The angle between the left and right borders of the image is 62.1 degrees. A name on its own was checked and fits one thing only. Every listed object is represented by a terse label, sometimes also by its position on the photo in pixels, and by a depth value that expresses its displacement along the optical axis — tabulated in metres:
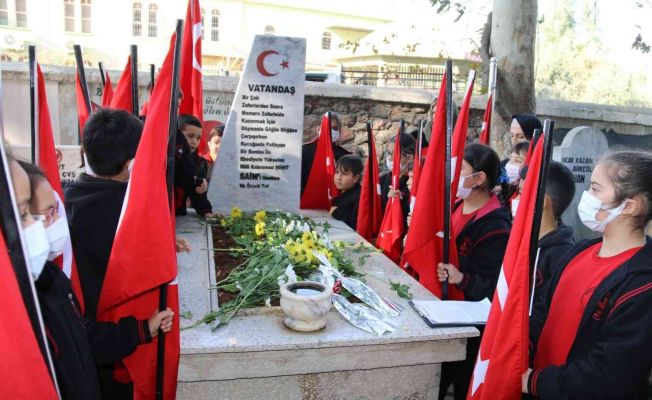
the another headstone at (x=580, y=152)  5.90
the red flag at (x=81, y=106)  4.13
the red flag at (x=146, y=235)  1.94
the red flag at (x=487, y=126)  5.34
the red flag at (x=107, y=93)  4.67
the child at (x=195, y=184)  4.13
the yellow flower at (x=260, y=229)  3.53
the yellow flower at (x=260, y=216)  3.89
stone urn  2.14
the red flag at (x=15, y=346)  1.21
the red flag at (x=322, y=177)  5.11
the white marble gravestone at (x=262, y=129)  4.41
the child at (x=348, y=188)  4.71
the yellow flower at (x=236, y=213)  4.13
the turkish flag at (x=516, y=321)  1.96
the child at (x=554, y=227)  2.51
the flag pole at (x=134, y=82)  3.31
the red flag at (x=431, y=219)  2.99
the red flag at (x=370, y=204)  4.44
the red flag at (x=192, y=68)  4.50
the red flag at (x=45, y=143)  2.55
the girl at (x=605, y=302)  1.72
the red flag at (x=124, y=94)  4.13
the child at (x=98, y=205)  2.25
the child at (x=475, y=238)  2.82
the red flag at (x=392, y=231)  4.02
